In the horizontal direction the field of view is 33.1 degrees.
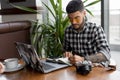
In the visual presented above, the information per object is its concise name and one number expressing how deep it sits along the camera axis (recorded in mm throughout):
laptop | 1394
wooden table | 1257
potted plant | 2672
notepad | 1559
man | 1718
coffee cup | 1514
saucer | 1481
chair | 2578
